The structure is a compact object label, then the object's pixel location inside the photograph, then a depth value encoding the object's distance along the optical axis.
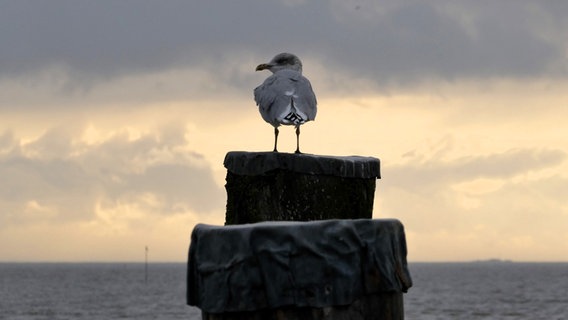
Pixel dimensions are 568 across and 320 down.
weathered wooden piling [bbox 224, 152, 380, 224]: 12.62
